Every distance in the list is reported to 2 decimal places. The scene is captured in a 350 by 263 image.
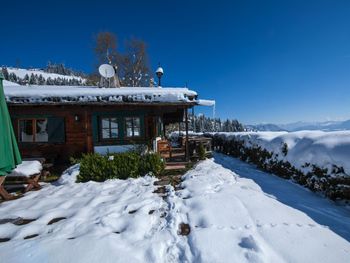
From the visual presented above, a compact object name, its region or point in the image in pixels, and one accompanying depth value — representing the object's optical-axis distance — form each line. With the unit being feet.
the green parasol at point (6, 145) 14.92
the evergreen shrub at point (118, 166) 23.84
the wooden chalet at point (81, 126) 33.73
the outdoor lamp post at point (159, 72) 49.93
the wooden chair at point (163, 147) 36.99
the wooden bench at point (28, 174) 21.07
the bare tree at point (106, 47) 70.49
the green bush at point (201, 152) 33.06
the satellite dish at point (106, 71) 38.86
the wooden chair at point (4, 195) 18.80
